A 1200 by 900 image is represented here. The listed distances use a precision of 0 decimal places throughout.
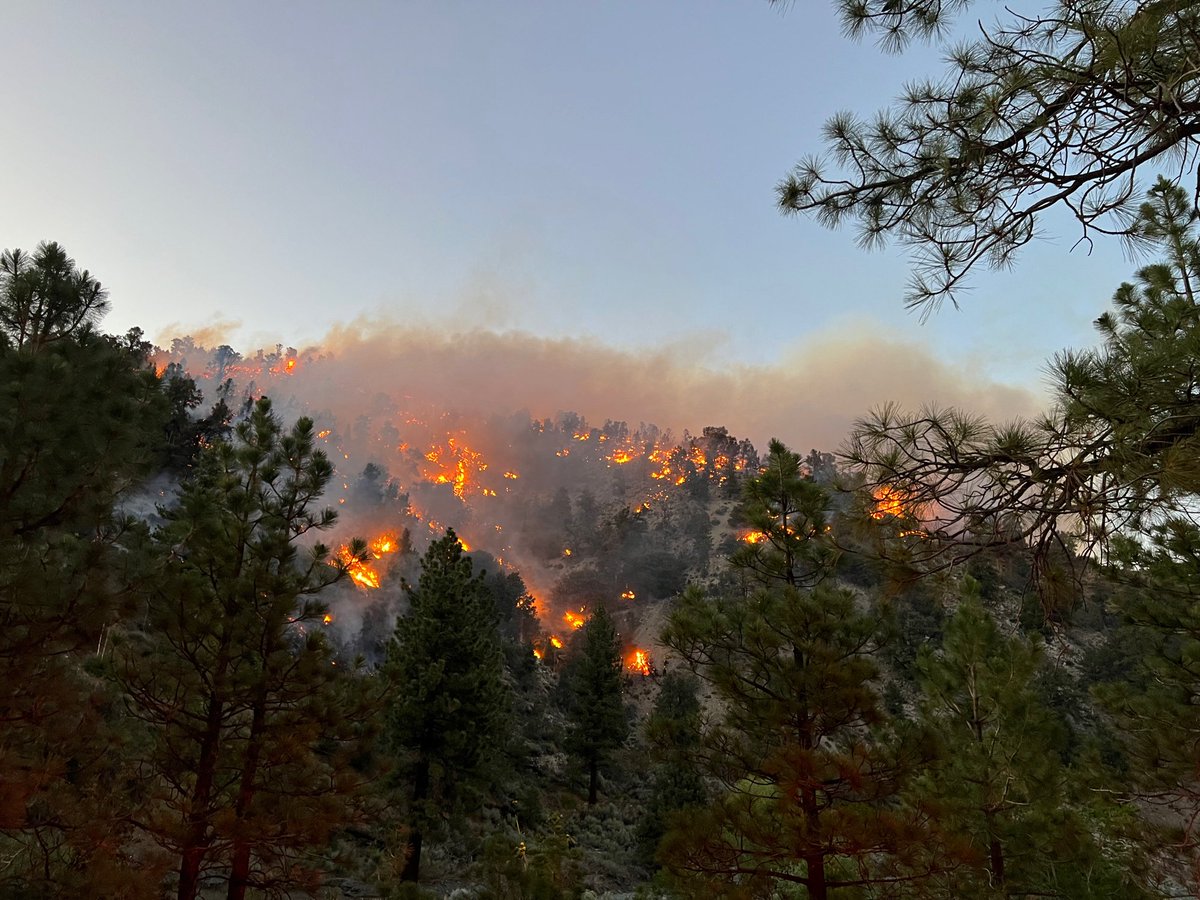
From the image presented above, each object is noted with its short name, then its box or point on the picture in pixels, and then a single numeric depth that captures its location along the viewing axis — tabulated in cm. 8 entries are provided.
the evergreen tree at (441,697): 1730
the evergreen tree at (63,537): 511
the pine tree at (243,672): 686
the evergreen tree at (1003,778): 916
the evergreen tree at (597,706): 3266
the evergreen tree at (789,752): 603
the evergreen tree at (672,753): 723
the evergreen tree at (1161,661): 806
